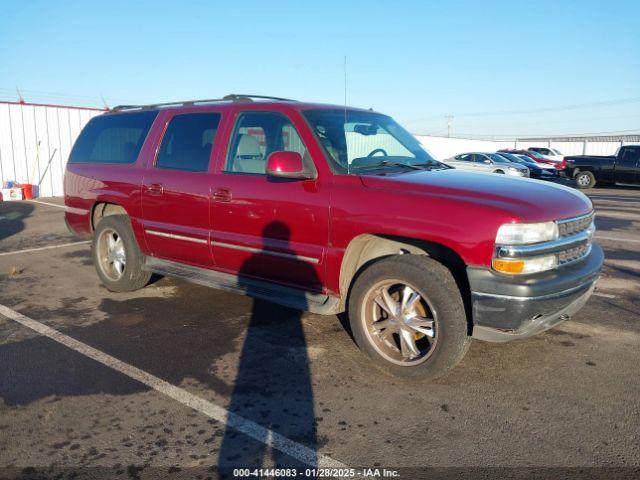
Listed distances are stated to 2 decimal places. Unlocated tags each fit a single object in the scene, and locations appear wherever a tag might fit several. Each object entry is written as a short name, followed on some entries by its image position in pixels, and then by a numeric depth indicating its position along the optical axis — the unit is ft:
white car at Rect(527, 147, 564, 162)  104.84
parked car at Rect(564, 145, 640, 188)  64.23
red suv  10.58
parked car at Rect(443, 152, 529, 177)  70.08
